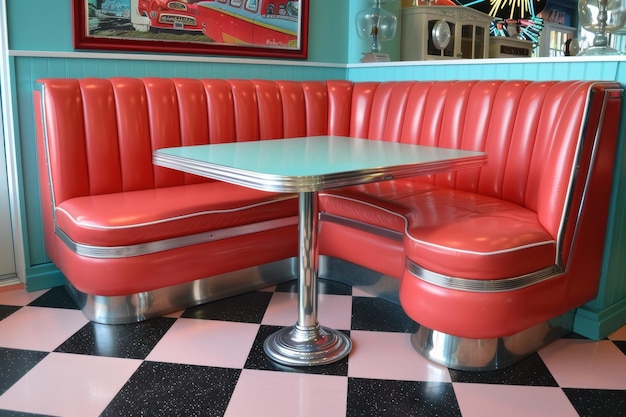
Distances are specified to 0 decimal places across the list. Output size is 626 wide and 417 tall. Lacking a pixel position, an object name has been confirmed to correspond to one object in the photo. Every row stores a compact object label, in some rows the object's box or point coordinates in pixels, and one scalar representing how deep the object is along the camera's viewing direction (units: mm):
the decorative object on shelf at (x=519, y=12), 7168
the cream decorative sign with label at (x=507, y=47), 6727
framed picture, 3031
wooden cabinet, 4688
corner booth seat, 2174
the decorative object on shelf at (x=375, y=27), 3855
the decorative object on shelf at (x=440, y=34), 4699
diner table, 1830
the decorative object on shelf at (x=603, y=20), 2791
